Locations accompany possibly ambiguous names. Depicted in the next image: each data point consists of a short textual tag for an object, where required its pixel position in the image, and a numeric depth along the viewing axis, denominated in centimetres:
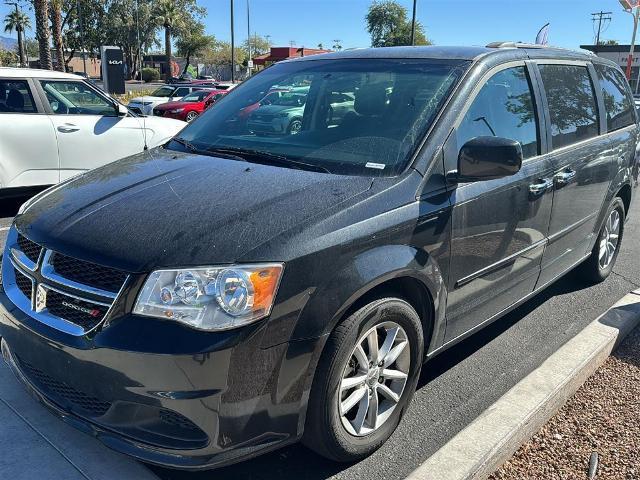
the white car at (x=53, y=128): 713
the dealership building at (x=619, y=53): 5080
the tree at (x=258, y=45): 10619
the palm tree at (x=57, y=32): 2438
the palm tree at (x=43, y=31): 2072
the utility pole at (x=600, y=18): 7462
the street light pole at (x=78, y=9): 6279
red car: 2045
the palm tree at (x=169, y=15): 6821
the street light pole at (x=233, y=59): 4212
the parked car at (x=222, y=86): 2479
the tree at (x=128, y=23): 7356
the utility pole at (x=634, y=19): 3023
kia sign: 1168
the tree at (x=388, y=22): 6706
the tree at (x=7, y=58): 6494
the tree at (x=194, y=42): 8181
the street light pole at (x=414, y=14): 3673
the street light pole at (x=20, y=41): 6675
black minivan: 226
